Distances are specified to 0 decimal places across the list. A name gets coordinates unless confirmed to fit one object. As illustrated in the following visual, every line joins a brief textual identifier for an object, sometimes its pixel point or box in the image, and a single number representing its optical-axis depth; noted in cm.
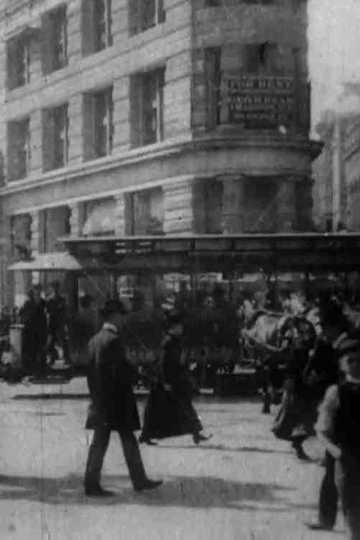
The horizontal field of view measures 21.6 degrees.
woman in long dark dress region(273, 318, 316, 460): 972
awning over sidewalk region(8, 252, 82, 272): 1648
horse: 1070
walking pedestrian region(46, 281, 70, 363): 1978
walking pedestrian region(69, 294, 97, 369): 1655
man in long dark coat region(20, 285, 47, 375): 1788
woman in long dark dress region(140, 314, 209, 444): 1048
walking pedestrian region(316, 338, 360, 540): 629
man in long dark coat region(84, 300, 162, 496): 873
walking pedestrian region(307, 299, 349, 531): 881
